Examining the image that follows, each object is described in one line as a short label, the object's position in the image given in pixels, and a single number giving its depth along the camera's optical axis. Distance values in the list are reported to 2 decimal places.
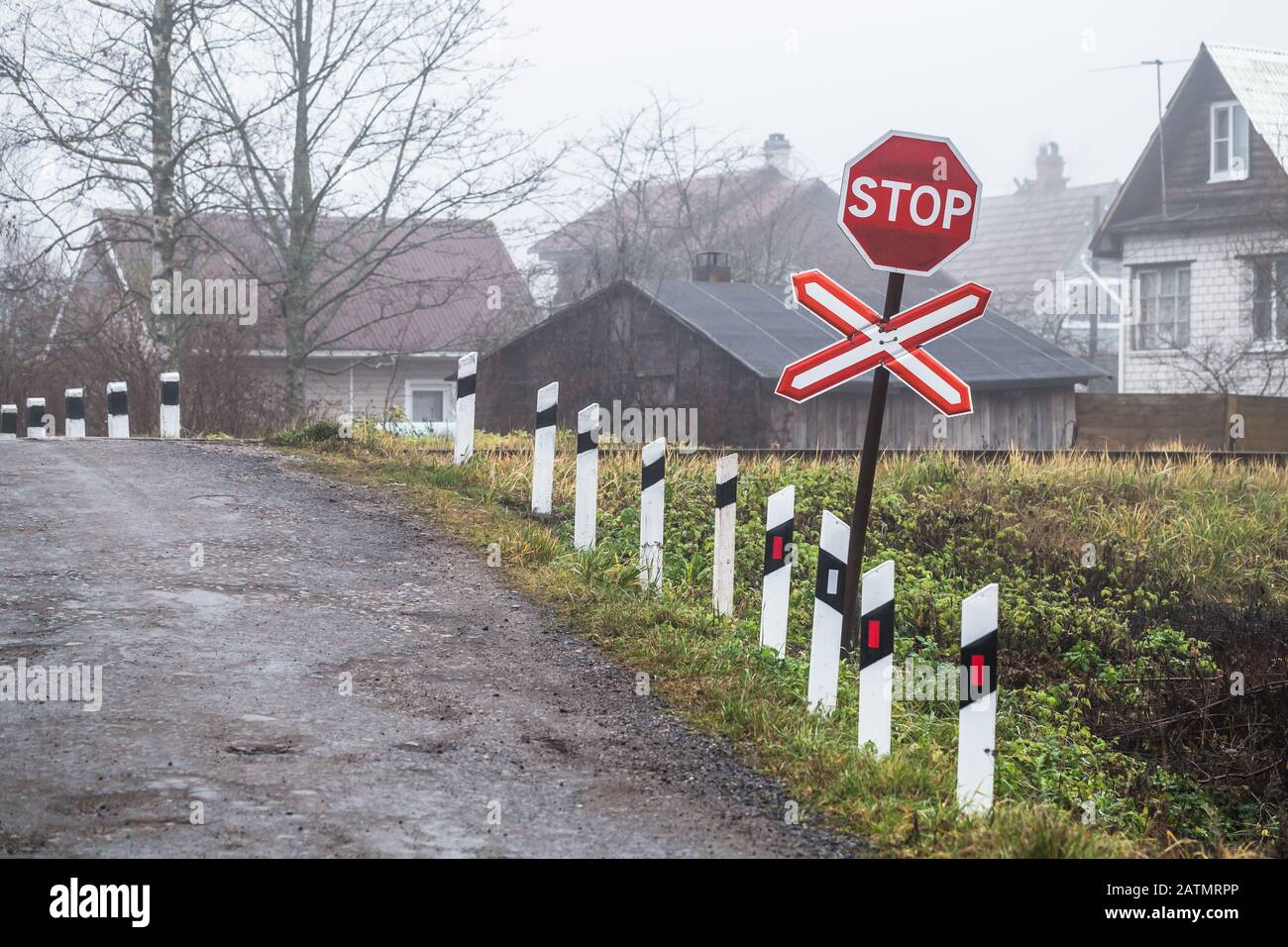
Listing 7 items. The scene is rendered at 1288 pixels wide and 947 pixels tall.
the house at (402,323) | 27.55
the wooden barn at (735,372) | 24.05
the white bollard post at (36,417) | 17.05
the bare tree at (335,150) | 22.16
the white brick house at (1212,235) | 29.53
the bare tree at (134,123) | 19.92
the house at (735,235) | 35.72
